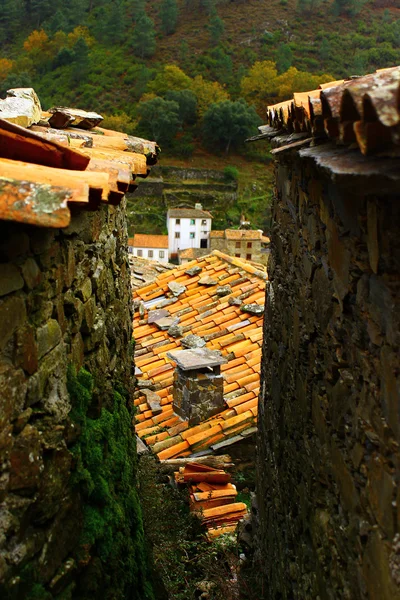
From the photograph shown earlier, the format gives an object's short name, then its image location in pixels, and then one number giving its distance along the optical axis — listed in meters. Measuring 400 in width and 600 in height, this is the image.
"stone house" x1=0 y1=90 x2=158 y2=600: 1.89
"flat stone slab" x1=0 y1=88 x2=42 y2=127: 3.34
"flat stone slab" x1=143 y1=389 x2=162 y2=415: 7.73
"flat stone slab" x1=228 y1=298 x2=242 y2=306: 9.91
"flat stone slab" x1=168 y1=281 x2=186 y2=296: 10.97
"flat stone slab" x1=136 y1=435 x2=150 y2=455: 6.90
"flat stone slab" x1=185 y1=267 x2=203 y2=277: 11.61
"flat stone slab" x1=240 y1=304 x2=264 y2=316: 9.55
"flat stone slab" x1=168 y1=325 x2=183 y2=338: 9.52
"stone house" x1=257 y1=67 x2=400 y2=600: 1.66
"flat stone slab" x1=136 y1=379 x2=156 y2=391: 8.21
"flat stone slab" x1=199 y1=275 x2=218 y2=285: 10.96
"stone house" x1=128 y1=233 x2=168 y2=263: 36.66
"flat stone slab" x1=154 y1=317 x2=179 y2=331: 9.79
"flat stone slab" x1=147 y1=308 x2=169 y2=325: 10.12
